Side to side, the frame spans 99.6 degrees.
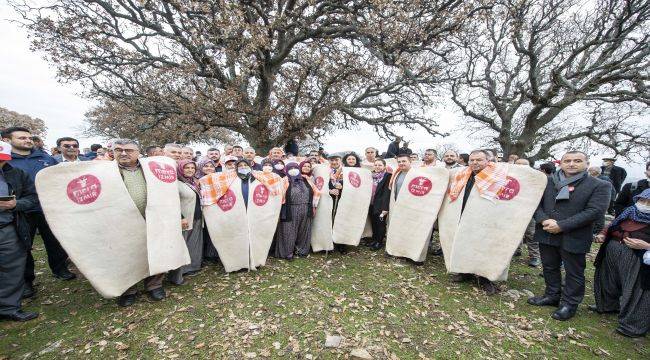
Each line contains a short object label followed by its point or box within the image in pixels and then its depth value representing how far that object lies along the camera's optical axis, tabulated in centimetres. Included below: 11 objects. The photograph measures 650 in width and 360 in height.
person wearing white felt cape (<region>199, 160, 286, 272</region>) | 450
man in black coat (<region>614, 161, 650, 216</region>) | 496
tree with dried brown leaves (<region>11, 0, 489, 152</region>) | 833
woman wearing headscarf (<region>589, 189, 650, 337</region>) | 326
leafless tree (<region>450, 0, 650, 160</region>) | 1088
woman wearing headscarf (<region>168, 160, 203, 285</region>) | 435
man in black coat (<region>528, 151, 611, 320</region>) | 345
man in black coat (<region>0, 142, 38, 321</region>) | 333
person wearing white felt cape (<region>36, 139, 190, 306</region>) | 319
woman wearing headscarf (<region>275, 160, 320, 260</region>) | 528
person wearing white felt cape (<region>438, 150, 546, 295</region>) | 391
